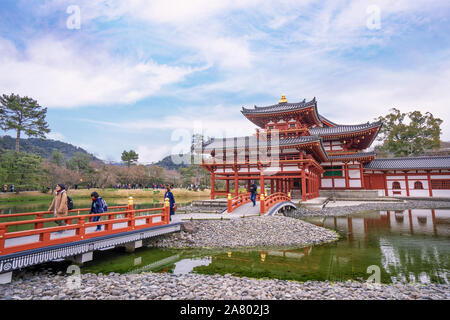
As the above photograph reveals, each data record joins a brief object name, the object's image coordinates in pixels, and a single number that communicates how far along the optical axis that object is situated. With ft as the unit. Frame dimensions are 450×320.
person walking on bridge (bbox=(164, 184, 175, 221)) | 38.06
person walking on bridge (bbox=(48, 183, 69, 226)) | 25.94
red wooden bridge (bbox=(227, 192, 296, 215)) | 46.60
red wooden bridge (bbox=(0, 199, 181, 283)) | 18.62
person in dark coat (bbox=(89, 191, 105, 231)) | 29.09
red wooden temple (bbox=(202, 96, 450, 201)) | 70.13
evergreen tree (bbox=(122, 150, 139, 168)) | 190.28
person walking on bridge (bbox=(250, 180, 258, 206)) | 50.88
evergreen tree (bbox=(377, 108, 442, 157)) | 138.82
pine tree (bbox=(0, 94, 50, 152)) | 124.98
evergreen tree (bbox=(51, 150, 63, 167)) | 189.01
